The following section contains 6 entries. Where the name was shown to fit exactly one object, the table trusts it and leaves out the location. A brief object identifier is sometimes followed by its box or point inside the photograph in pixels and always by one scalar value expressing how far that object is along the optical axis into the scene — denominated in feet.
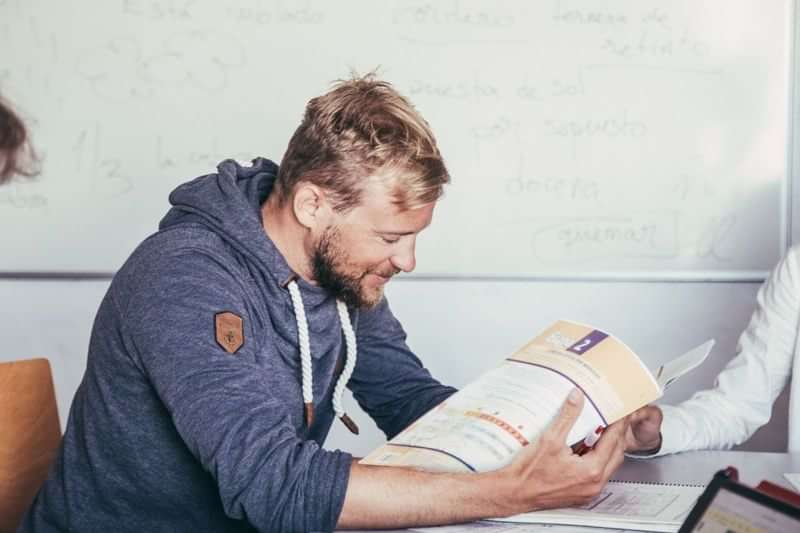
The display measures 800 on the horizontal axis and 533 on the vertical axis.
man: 3.87
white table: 4.54
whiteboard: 7.78
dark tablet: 2.86
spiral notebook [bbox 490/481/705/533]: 3.81
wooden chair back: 4.97
